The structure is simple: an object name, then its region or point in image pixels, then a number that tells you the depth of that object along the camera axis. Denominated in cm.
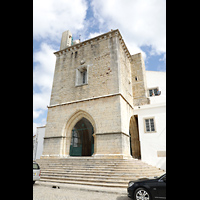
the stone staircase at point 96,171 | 731
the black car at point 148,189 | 419
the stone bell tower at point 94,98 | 1051
